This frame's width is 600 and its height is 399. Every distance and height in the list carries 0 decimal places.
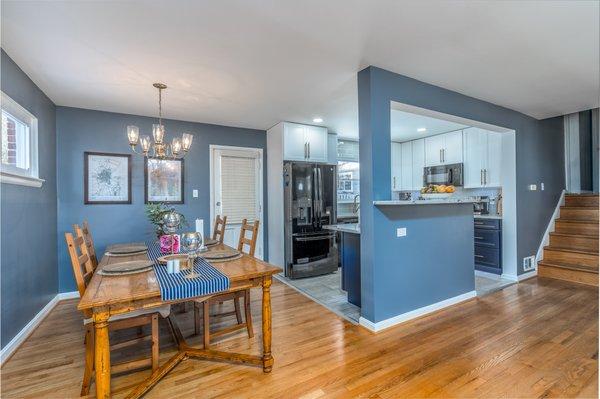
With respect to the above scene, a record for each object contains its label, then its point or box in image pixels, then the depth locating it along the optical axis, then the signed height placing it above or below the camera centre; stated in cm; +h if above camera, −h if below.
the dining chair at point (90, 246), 246 -38
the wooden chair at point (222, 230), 326 -34
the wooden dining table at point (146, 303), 145 -55
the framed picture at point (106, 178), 371 +33
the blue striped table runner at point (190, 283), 156 -47
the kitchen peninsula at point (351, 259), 308 -67
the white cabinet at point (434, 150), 523 +93
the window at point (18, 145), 238 +54
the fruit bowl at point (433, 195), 356 +5
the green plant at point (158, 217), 299 -16
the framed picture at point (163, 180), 404 +31
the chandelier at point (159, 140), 271 +63
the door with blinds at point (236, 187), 452 +23
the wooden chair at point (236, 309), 224 -93
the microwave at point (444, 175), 488 +44
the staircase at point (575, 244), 396 -71
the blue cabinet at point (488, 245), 423 -71
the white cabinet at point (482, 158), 440 +65
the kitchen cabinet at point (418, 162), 557 +73
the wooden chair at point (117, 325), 180 -80
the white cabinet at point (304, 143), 439 +93
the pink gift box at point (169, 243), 249 -37
